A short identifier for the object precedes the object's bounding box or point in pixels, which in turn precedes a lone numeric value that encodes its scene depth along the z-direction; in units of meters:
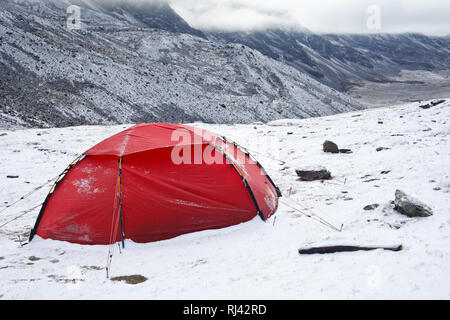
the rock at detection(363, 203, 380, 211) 7.29
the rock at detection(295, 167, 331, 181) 10.61
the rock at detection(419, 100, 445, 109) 18.34
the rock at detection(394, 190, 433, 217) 6.31
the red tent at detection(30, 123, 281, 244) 7.13
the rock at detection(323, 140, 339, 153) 13.77
